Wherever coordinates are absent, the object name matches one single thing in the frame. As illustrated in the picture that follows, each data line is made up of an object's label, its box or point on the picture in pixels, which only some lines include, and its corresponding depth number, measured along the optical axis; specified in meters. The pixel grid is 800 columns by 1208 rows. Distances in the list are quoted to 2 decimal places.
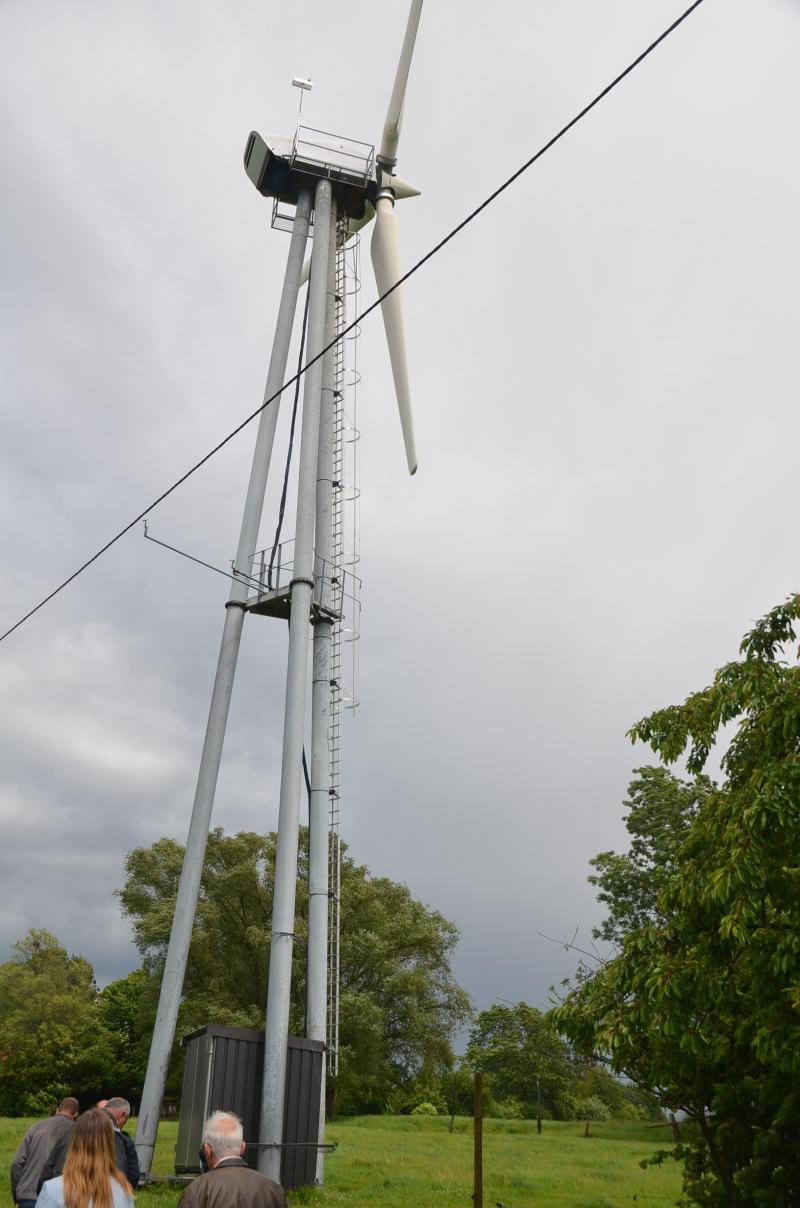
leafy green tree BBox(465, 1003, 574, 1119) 45.78
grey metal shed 16.81
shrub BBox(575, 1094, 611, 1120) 49.56
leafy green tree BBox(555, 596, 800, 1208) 9.04
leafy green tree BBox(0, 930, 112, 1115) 57.03
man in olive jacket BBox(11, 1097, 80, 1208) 9.43
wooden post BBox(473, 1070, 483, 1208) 12.52
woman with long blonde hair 5.29
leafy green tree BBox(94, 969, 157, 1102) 45.78
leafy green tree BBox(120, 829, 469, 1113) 43.00
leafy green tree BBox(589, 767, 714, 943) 35.81
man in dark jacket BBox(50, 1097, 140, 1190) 8.59
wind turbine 18.47
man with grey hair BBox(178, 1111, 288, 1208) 5.30
